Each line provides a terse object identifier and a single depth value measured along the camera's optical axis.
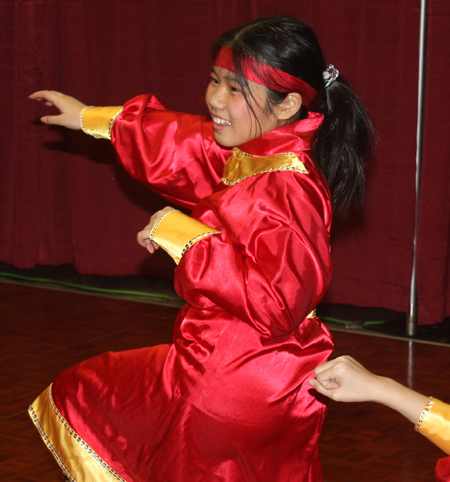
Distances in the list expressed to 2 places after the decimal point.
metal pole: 4.98
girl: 3.65
